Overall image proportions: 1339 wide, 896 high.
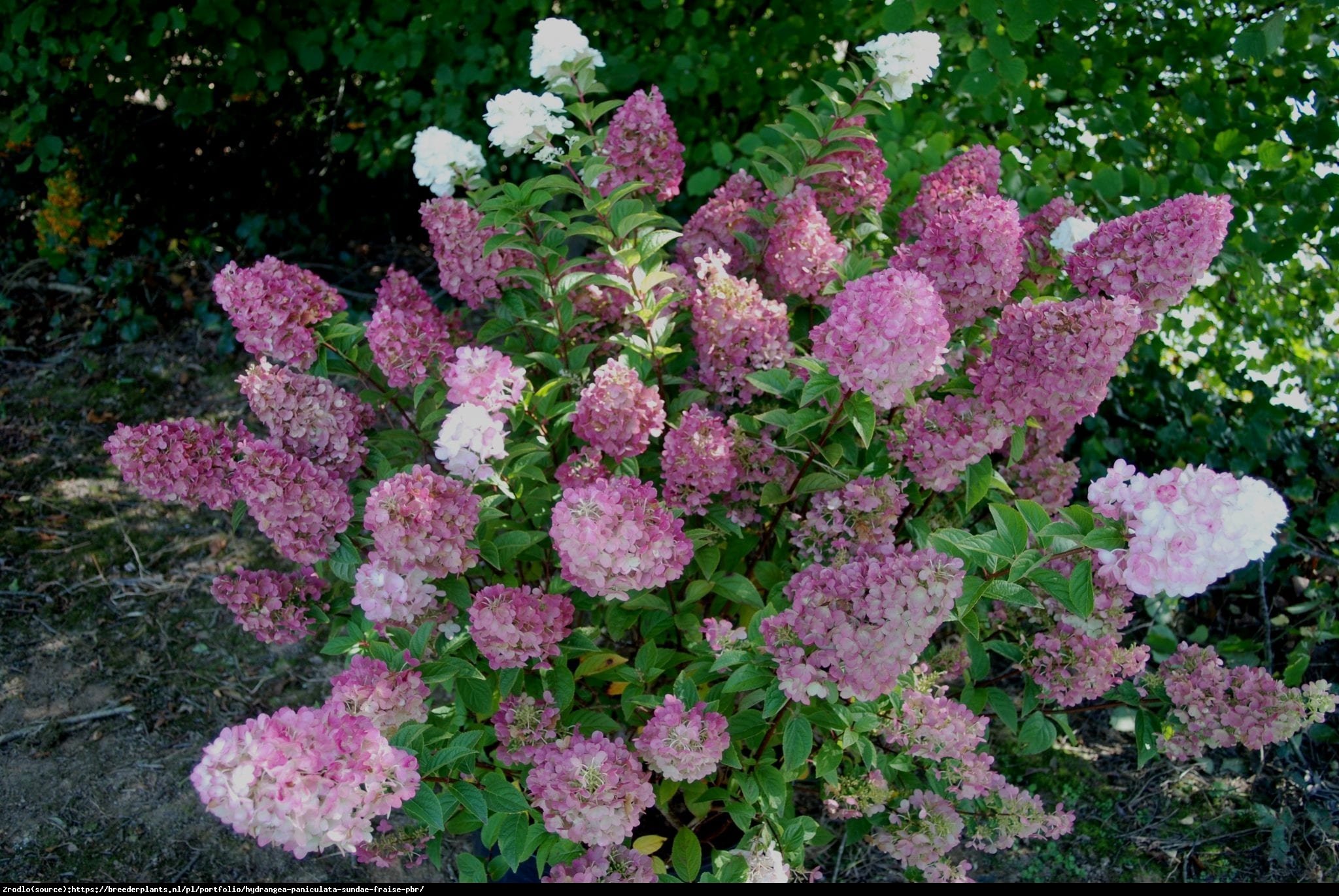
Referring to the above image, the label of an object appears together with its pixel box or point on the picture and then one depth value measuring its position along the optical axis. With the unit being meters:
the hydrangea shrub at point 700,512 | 1.53
